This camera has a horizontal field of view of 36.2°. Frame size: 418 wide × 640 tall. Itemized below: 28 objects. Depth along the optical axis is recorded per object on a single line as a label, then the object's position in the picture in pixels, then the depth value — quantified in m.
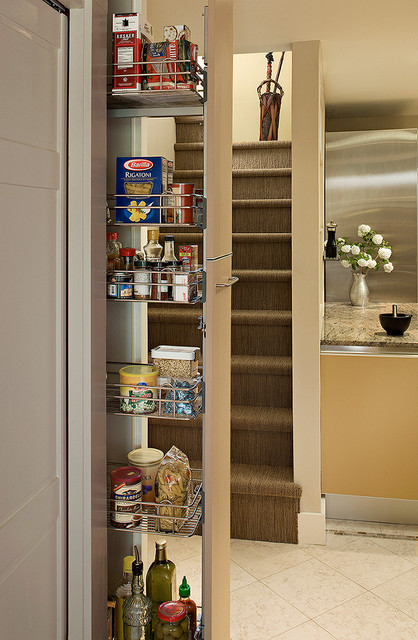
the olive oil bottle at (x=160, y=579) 1.66
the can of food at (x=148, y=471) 1.70
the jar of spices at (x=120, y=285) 1.57
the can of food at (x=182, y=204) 1.54
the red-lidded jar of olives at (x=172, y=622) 1.56
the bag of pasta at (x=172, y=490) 1.59
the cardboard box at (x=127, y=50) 1.53
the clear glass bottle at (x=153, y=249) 1.64
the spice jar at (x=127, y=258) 1.61
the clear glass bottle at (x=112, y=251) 1.62
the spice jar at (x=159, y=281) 1.56
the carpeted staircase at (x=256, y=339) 3.09
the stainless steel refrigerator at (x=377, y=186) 4.44
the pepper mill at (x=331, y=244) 4.35
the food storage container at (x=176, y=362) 1.64
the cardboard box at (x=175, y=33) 1.56
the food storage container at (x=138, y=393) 1.59
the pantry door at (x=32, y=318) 1.15
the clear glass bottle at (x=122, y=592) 1.64
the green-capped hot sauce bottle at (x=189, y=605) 1.64
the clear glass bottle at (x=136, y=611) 1.60
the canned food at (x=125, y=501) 1.61
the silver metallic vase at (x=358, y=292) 4.48
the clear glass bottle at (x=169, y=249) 1.62
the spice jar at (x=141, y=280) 1.57
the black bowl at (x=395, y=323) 3.33
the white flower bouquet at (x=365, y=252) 4.16
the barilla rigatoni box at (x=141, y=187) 1.57
